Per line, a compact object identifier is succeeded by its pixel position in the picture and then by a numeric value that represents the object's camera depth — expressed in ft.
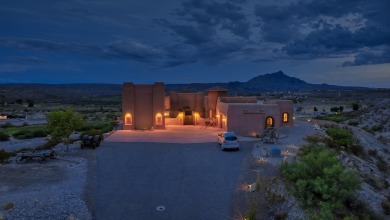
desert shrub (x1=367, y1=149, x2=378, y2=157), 106.82
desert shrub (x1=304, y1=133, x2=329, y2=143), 94.77
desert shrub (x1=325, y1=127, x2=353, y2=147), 103.47
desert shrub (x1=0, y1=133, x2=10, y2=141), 131.54
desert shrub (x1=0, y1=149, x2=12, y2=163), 73.36
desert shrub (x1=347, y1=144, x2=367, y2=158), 100.78
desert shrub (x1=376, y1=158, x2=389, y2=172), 92.02
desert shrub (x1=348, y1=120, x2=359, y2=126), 194.72
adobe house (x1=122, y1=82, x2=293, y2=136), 106.22
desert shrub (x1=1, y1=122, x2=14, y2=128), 181.09
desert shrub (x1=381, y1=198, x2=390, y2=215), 57.06
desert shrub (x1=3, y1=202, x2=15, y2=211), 46.81
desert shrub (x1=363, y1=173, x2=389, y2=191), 71.58
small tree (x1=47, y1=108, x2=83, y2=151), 82.69
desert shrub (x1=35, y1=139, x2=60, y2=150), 90.94
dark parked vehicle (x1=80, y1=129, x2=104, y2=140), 103.41
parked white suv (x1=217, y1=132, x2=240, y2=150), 81.97
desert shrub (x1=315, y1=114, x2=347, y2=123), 205.23
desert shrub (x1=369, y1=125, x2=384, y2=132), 176.59
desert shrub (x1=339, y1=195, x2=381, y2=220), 51.66
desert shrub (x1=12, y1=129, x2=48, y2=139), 140.96
